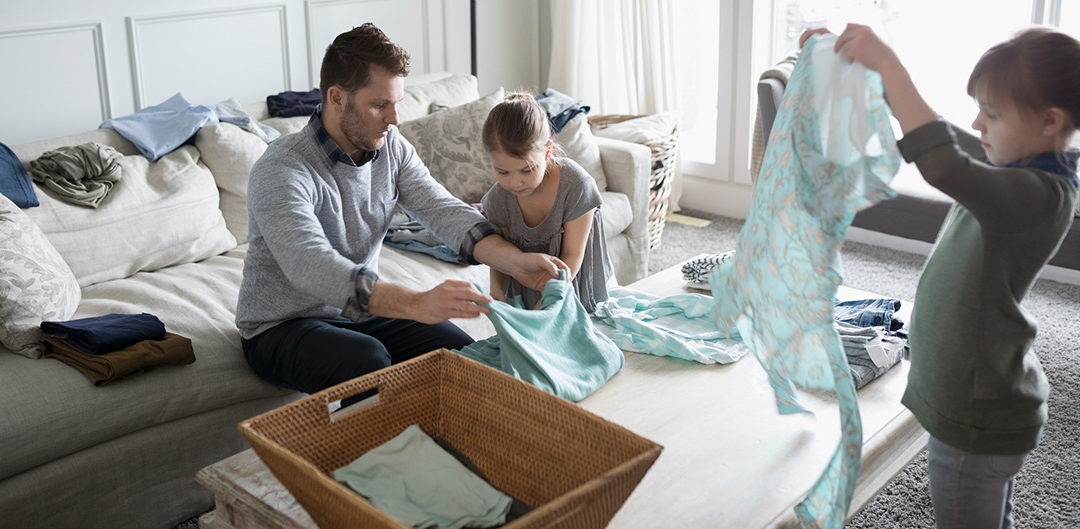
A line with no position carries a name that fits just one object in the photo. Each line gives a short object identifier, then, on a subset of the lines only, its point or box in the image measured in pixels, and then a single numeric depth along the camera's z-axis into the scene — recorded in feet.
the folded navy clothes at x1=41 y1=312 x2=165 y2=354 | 6.63
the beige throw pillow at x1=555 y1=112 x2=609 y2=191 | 10.47
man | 6.20
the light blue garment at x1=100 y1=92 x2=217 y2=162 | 9.10
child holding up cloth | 4.20
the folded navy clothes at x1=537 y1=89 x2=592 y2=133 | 10.49
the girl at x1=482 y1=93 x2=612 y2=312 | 6.79
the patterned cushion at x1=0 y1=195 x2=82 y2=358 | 6.79
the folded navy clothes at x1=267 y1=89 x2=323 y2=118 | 10.54
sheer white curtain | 14.16
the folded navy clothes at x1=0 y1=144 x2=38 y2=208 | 7.83
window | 11.58
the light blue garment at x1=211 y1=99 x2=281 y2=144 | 9.73
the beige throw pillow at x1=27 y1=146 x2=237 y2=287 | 8.10
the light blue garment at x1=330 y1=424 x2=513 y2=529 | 4.48
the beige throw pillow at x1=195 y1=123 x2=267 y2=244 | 9.24
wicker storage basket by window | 11.53
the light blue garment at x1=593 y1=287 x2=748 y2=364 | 6.63
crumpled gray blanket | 8.21
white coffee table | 4.89
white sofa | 6.31
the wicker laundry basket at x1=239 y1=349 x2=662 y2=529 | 3.92
